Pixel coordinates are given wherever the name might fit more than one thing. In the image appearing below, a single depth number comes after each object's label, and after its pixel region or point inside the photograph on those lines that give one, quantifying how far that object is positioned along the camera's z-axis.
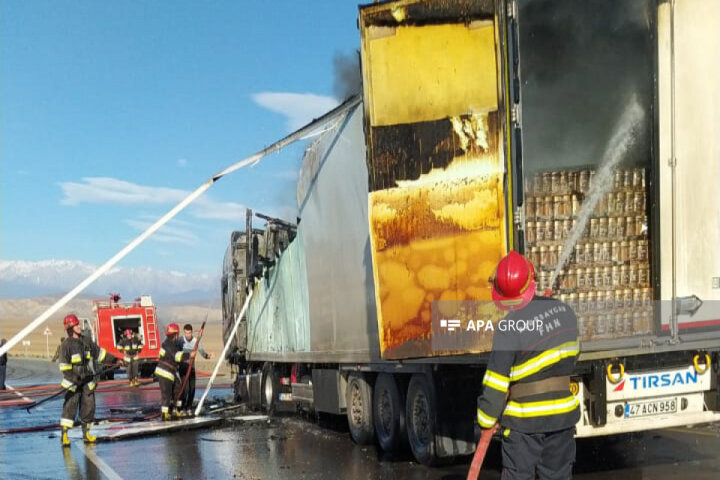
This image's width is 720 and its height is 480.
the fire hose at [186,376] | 15.12
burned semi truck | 7.14
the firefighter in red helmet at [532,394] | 4.74
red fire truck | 31.27
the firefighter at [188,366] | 15.94
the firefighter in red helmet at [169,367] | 14.34
